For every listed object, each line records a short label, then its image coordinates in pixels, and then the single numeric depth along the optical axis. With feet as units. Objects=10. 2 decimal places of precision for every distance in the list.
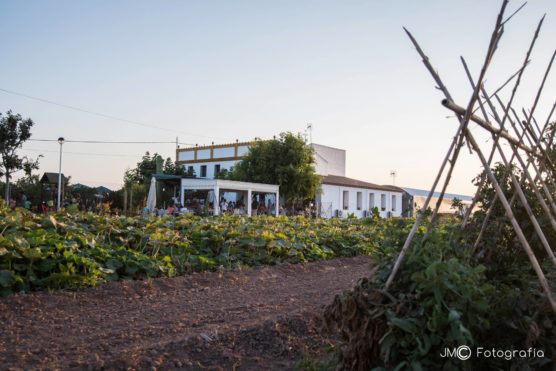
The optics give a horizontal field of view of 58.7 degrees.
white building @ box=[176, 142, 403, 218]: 124.26
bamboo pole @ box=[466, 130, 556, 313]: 9.00
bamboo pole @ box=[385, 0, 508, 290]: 9.01
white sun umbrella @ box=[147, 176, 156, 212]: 64.75
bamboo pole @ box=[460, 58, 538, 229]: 11.31
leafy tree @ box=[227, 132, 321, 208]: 102.01
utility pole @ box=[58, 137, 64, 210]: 66.73
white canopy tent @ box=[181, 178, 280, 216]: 81.25
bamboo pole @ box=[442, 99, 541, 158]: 9.02
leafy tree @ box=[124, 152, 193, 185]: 142.00
